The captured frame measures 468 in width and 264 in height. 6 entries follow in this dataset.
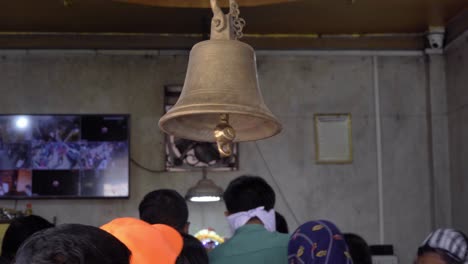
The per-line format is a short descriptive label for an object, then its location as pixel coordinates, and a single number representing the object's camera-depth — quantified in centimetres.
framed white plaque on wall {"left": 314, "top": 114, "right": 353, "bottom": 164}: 666
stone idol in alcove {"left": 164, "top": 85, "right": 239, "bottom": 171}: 653
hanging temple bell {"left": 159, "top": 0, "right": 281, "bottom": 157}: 206
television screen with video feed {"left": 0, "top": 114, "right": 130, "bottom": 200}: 636
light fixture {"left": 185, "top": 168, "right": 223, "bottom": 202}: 576
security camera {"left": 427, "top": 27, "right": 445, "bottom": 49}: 651
